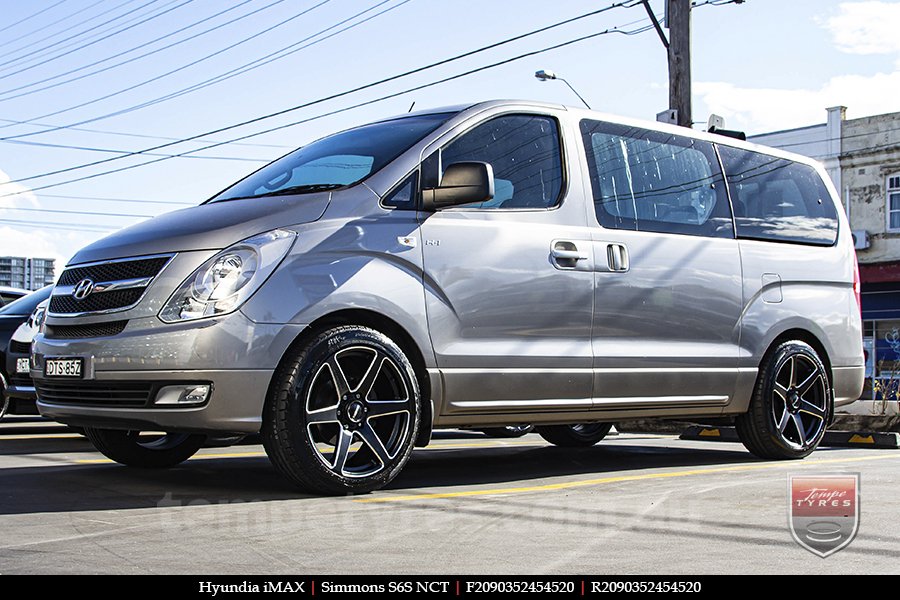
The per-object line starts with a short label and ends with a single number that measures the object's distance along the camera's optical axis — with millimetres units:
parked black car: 9602
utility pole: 15484
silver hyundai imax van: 5141
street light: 20422
